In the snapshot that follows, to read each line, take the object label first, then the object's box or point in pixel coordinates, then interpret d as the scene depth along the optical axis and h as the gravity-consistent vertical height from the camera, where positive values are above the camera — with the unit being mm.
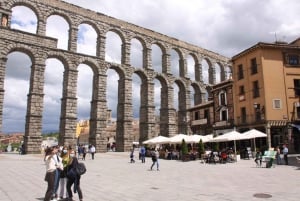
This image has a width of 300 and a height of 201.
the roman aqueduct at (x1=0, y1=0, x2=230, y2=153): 33062 +10676
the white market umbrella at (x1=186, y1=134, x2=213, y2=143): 28178 +919
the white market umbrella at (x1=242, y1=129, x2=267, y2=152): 24016 +1154
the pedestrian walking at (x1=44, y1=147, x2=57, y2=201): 7762 -662
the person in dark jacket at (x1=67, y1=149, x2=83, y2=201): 8000 -827
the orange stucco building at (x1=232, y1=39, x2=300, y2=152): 28781 +5767
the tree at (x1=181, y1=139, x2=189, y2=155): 26445 -81
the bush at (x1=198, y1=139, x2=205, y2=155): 26475 +22
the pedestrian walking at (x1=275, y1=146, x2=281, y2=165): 20303 -629
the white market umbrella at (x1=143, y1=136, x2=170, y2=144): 30428 +738
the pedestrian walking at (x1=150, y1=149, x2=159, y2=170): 18025 -634
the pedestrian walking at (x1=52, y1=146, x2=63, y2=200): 8159 -634
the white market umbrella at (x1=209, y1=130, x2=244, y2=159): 24172 +915
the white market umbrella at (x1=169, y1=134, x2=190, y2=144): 28625 +829
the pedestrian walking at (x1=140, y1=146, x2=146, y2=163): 24298 -521
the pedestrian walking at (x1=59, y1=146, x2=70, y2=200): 8383 -717
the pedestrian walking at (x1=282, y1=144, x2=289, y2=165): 19519 -358
